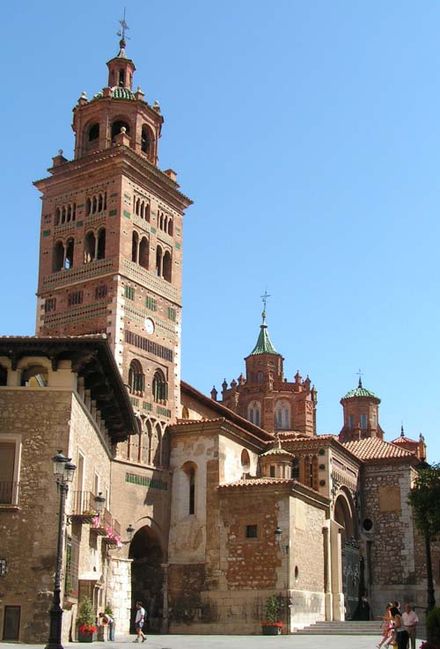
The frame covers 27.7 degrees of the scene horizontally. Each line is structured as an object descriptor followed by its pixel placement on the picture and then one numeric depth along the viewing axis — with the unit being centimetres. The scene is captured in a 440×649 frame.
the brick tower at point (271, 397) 7012
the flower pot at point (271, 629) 3358
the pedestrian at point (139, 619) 2772
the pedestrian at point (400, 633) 1856
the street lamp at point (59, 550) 1545
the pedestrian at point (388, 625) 2034
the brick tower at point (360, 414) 7425
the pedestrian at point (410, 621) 1912
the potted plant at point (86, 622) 2309
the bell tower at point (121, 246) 3956
